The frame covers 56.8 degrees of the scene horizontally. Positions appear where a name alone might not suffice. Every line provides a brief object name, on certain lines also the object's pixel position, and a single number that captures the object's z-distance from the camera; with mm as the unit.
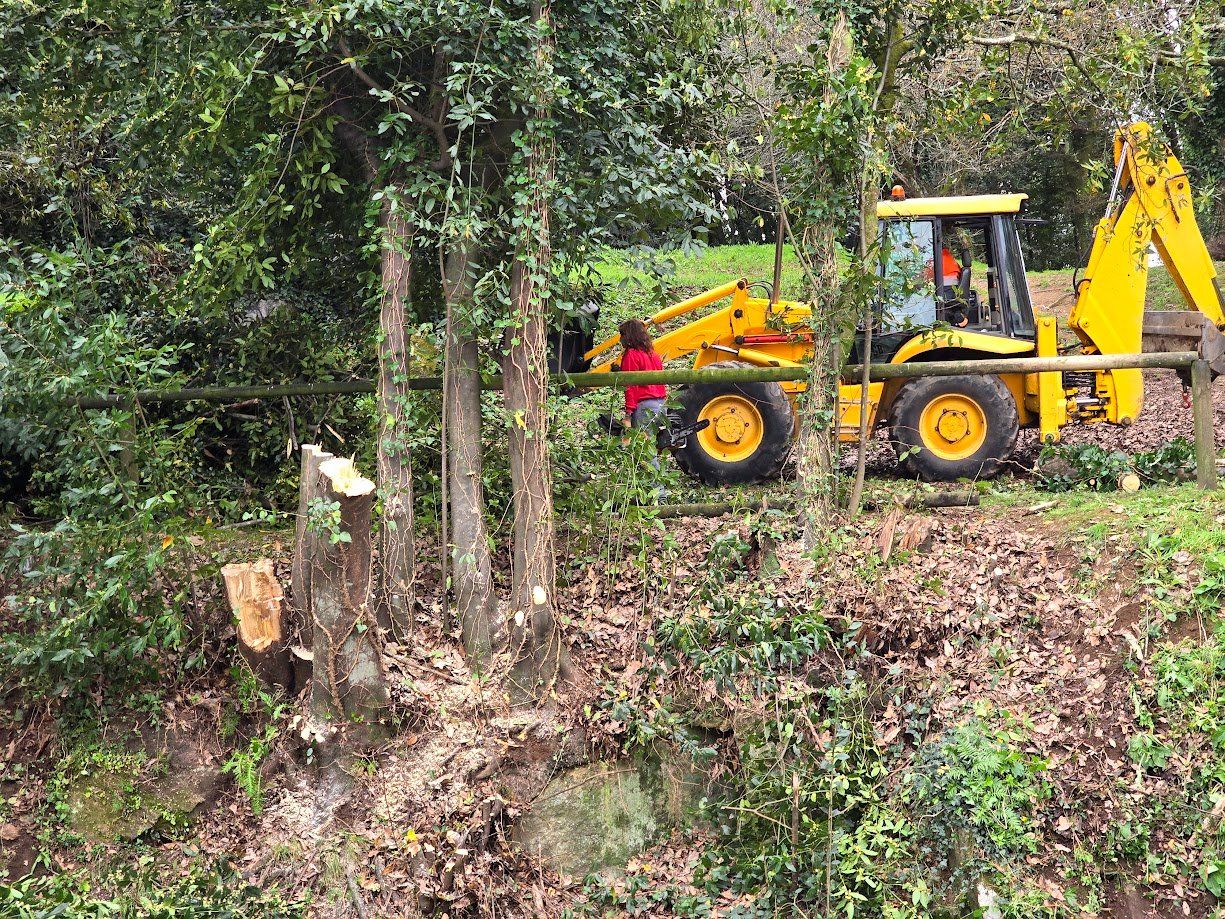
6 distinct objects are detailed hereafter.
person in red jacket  8789
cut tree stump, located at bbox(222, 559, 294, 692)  6359
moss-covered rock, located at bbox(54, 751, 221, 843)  6156
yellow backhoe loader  9438
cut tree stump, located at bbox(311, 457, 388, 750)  6043
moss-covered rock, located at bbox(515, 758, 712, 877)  6551
